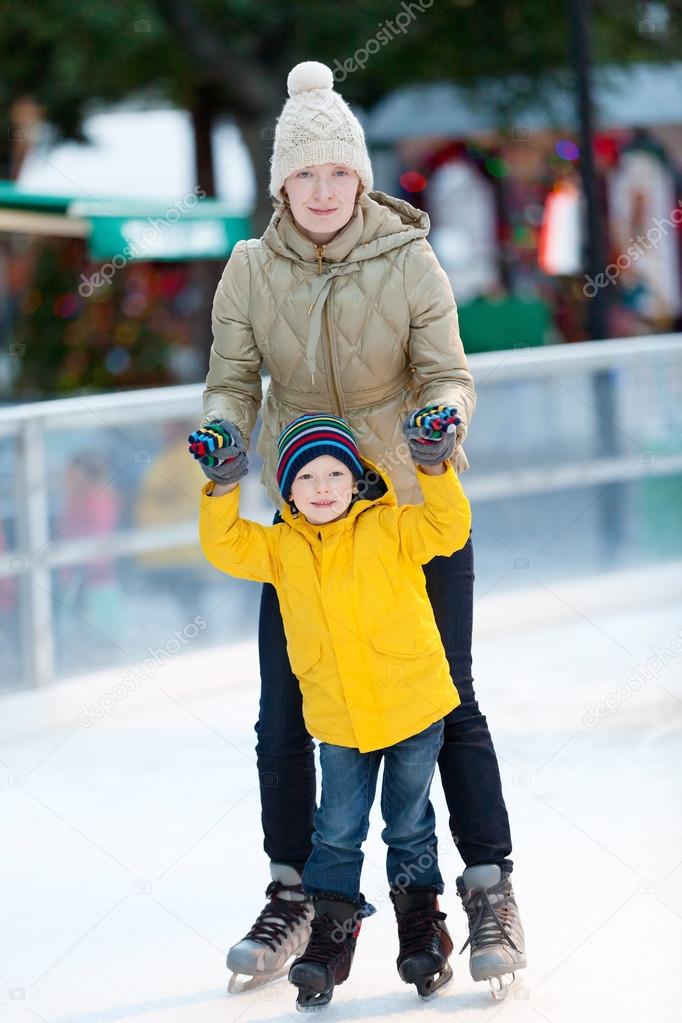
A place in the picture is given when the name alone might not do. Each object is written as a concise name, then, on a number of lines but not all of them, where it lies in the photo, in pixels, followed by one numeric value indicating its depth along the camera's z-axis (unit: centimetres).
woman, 551
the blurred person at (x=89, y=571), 1041
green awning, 1823
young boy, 538
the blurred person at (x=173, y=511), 1097
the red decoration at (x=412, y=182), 3312
